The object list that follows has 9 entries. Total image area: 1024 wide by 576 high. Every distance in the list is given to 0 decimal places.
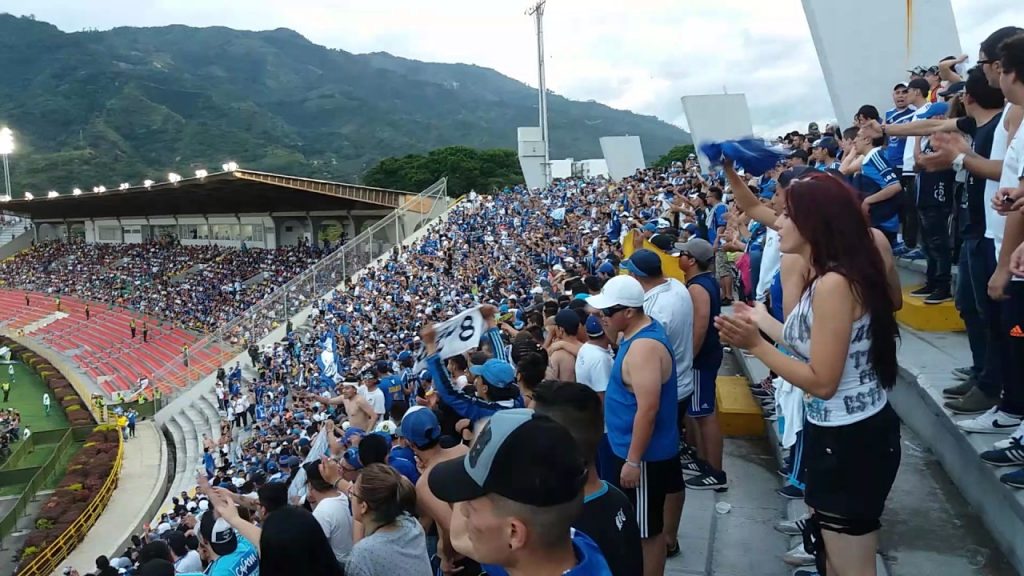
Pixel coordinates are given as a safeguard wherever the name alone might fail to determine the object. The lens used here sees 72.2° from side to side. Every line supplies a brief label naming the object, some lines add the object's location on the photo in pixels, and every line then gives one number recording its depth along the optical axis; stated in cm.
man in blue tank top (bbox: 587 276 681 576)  280
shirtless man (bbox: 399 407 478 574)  275
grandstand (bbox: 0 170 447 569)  2350
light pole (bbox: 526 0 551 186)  3322
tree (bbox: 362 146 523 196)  6059
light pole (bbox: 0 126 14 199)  5569
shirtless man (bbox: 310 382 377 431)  629
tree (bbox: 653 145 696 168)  6493
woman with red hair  204
